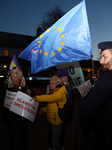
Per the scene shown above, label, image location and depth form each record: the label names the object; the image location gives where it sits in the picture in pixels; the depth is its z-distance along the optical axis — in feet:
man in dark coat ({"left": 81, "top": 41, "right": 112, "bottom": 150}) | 4.40
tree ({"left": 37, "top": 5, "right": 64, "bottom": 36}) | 81.00
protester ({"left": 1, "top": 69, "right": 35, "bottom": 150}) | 9.34
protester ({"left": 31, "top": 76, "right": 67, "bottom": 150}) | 8.91
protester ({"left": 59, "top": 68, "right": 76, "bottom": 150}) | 9.62
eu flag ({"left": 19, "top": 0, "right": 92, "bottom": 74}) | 9.62
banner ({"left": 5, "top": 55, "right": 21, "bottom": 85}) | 12.74
